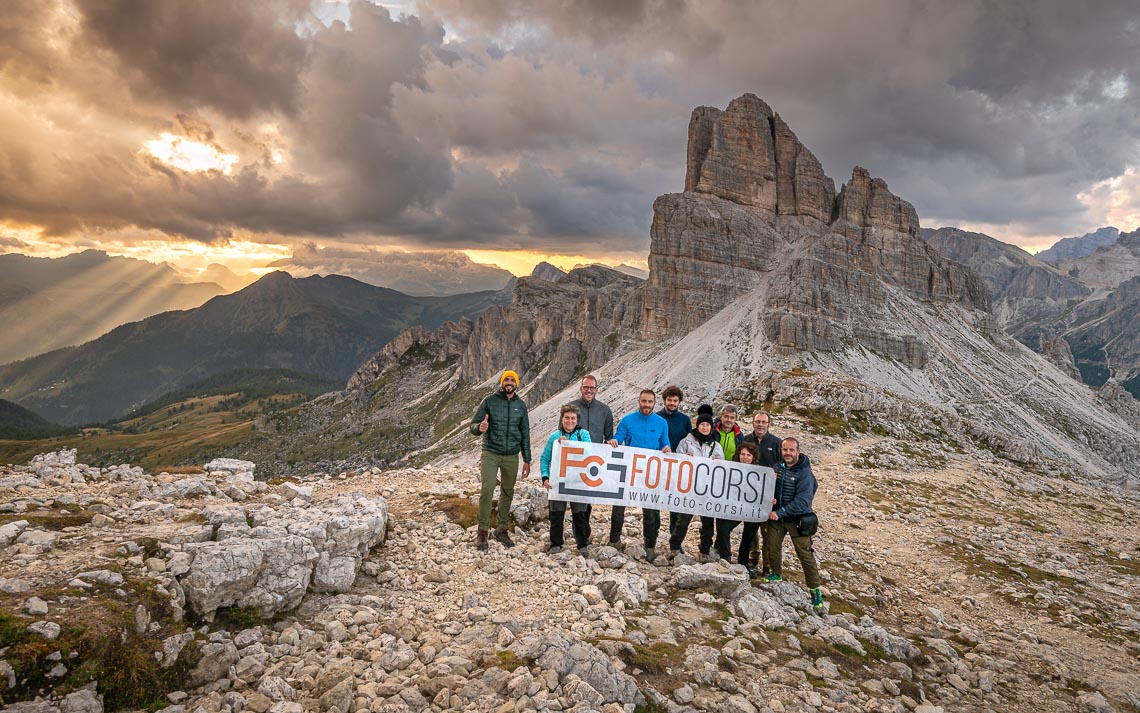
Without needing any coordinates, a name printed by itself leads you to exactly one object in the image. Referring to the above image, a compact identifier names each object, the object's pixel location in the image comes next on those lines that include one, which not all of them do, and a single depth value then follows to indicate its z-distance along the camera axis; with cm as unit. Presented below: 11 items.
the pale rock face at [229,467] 1603
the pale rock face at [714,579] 1055
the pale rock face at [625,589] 973
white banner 1191
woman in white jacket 1228
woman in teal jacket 1175
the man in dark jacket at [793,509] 1090
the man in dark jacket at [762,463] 1194
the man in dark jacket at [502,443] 1198
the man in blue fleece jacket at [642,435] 1212
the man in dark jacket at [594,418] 1215
